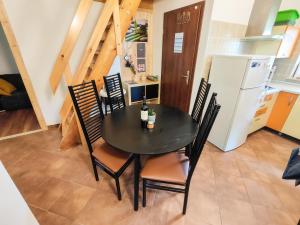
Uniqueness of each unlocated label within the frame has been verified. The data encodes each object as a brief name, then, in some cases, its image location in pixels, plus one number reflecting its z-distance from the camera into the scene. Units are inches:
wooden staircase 70.4
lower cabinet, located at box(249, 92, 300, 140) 98.1
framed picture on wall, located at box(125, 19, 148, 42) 118.7
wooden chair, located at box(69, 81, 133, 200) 57.3
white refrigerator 75.2
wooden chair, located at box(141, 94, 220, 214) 46.9
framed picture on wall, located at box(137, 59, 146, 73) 130.9
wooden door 92.2
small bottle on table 57.0
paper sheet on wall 102.7
